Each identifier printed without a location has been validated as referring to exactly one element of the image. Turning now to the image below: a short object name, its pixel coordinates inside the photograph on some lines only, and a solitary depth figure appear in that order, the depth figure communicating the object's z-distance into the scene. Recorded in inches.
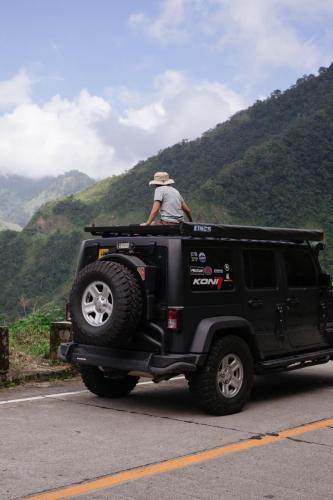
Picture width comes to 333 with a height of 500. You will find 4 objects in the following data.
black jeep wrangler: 257.4
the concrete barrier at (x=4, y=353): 319.3
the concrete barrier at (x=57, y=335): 362.9
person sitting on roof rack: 340.8
